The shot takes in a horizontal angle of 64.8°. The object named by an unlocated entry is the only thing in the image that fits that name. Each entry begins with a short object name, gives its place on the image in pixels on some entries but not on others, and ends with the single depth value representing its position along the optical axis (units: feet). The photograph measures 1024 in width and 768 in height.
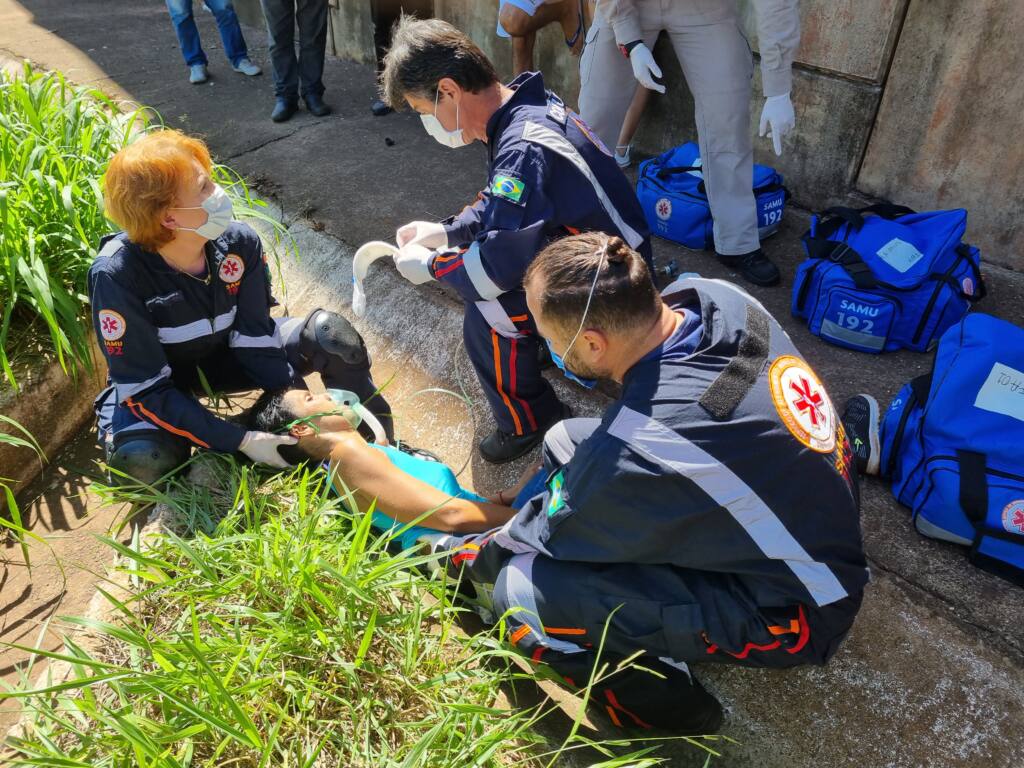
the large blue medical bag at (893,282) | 9.15
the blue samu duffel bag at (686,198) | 11.35
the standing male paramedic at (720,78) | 10.30
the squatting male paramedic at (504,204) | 7.48
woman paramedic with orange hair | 7.28
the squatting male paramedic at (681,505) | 5.06
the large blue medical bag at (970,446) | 6.66
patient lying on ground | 7.03
